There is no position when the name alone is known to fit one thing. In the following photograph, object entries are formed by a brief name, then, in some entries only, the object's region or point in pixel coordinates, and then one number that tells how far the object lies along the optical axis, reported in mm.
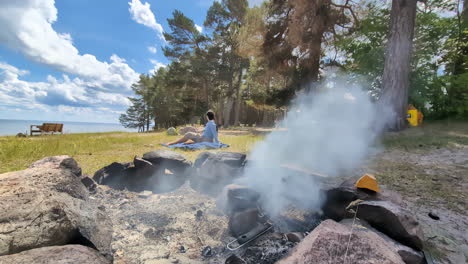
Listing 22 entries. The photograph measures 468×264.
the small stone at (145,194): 2819
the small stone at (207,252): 1684
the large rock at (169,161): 3391
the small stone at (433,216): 2084
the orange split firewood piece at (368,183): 2103
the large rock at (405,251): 1460
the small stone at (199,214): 2273
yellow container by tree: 6926
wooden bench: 11559
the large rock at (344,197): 2064
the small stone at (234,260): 1531
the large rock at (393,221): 1579
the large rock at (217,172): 3154
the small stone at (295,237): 1753
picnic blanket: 6188
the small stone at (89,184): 2705
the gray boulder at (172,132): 10633
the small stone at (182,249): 1730
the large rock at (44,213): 1365
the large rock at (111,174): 3078
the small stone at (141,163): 3244
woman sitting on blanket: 6645
